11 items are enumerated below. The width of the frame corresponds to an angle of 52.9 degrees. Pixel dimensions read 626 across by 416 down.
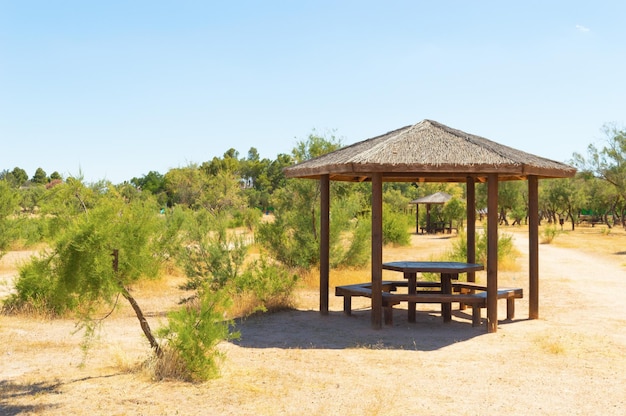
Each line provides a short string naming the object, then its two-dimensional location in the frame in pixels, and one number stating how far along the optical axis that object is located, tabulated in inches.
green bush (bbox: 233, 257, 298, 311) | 388.8
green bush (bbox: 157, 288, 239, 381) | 226.7
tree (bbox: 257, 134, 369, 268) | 554.3
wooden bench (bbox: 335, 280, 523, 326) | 330.3
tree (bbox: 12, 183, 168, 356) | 214.4
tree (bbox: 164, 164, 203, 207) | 1630.4
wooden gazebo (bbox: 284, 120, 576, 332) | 308.5
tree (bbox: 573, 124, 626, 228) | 1338.6
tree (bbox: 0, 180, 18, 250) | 647.8
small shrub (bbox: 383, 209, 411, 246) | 941.2
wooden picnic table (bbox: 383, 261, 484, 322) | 343.0
